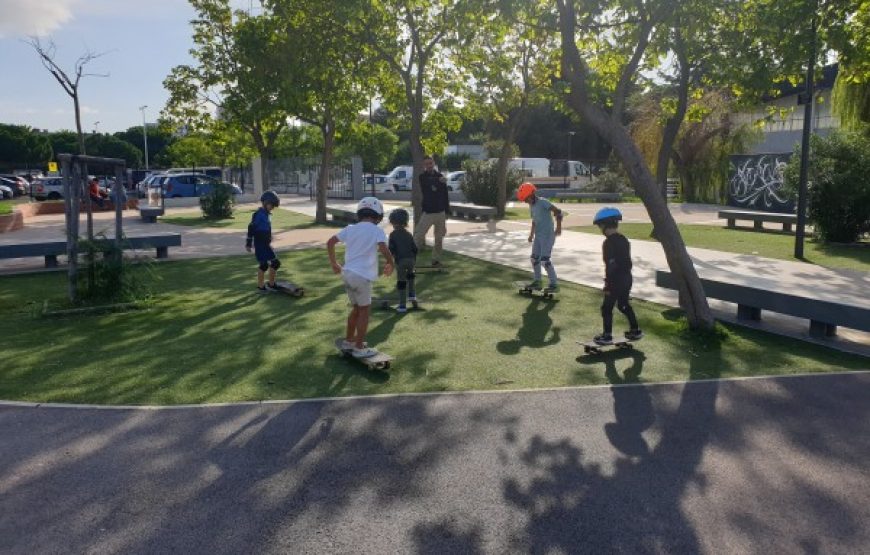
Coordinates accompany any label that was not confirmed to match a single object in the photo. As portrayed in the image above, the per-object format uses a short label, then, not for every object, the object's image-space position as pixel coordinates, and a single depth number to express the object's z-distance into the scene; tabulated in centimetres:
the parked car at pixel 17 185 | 5184
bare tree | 2524
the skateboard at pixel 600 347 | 721
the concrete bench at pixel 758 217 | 1878
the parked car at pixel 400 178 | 4516
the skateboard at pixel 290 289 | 1045
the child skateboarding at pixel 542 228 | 1019
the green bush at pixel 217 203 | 2606
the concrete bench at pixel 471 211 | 2345
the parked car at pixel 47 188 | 4222
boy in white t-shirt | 659
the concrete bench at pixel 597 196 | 3656
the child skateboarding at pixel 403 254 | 913
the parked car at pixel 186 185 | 3712
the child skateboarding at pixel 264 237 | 1048
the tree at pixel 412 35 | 1563
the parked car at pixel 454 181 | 3977
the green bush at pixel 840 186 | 1523
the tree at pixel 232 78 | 2228
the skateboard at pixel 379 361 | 654
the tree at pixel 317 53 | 1627
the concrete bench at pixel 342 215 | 2218
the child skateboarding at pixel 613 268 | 725
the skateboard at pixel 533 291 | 1030
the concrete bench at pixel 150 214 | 2602
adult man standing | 1246
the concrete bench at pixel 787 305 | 730
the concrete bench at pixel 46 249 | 1280
